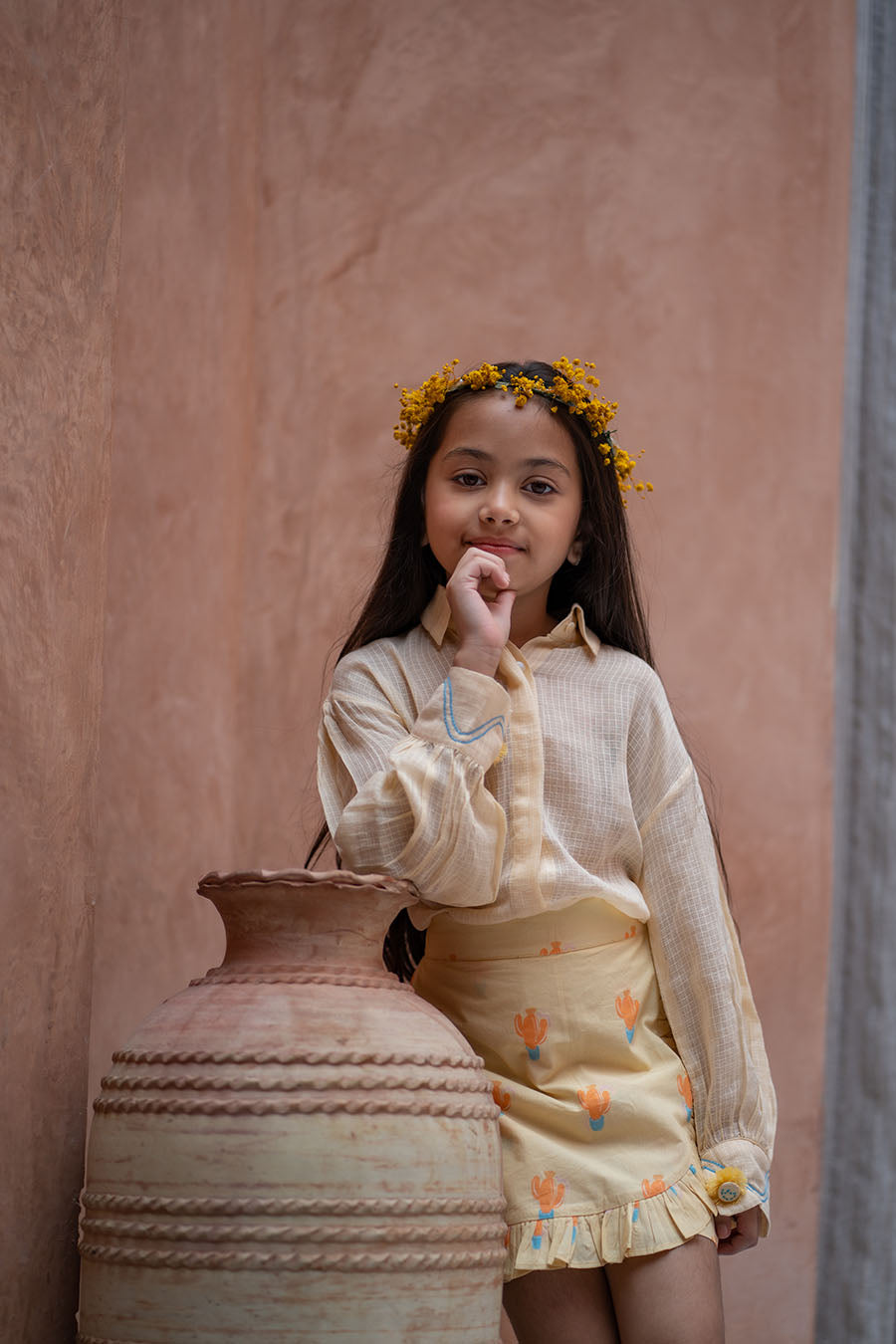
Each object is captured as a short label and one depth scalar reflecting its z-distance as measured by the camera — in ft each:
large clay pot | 6.03
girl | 7.31
